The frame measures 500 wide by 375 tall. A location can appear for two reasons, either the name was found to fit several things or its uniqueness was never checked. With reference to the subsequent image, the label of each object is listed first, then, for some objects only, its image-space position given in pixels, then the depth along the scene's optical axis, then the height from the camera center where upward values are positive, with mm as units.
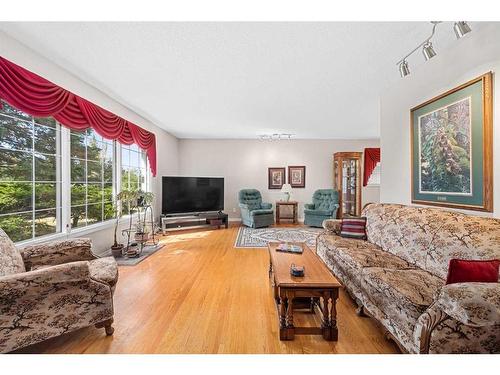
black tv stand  5148 -807
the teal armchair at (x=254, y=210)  5691 -583
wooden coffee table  1584 -772
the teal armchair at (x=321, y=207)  5676 -530
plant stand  3532 -897
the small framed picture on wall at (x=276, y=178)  6664 +296
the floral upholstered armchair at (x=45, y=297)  1334 -717
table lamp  6273 -36
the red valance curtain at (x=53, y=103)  1956 +947
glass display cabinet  6336 +188
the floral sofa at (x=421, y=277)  1092 -673
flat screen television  5215 -157
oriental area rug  4281 -1061
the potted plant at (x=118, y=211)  3393 -373
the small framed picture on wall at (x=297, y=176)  6652 +354
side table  6262 -647
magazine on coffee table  2305 -651
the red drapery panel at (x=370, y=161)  6488 +782
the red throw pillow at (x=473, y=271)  1332 -517
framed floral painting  1779 +366
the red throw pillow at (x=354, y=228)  2916 -546
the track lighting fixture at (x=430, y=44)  1486 +1104
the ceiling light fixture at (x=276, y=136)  5910 +1433
